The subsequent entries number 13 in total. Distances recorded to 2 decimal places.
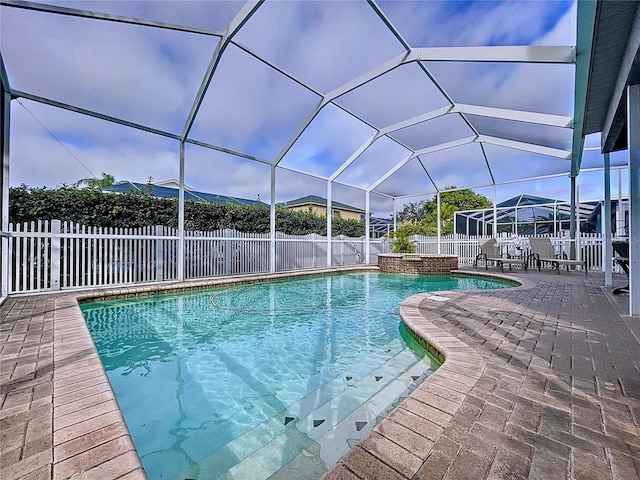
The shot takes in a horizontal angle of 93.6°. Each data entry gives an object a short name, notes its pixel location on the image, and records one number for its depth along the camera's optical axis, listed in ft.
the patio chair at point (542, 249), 31.68
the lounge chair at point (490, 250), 36.17
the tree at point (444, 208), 69.23
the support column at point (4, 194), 16.21
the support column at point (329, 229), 38.86
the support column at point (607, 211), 18.13
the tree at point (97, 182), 25.81
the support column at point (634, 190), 11.47
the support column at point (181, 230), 24.62
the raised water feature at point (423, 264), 35.68
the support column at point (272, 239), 32.22
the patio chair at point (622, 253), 15.03
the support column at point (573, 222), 32.91
